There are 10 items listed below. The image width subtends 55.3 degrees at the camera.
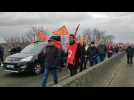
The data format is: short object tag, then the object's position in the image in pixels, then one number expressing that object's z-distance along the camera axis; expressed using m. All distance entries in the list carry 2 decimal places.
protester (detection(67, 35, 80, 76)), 5.14
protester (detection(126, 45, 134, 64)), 9.91
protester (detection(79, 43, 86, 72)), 5.59
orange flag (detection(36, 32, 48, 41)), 7.38
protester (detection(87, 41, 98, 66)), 7.43
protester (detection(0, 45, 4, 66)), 7.81
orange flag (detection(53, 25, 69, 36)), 5.92
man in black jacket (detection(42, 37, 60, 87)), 4.01
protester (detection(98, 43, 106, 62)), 8.79
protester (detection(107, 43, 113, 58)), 12.34
